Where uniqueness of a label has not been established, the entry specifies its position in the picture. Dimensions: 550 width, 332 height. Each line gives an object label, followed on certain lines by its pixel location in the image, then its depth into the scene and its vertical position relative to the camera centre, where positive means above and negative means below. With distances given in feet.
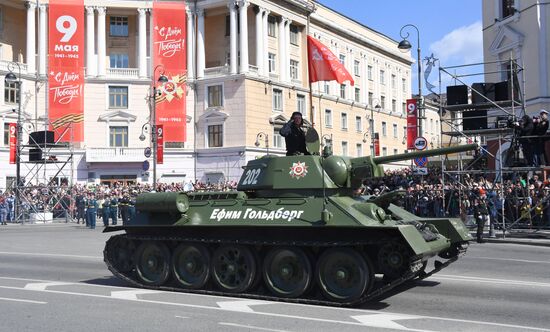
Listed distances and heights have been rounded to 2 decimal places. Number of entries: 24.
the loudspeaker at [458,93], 73.20 +11.47
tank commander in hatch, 40.32 +3.74
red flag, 83.25 +17.75
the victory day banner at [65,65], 158.71 +34.10
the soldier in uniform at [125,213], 94.48 -2.87
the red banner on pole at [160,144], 143.02 +11.87
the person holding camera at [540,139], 65.00 +5.26
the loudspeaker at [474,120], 73.77 +8.23
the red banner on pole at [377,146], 212.50 +15.23
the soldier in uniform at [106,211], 100.68 -2.62
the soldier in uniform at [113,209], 102.60 -2.35
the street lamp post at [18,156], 118.21 +7.86
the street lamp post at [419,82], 96.97 +17.55
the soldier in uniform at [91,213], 101.35 -3.00
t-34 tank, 31.81 -2.59
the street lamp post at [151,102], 159.22 +25.82
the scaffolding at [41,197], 117.19 -0.09
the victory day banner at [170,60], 166.40 +36.58
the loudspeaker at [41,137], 118.73 +11.50
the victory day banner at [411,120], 108.37 +12.45
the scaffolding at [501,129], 69.19 +6.93
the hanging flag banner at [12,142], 137.49 +12.36
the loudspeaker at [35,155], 115.96 +7.82
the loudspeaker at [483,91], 73.04 +11.56
